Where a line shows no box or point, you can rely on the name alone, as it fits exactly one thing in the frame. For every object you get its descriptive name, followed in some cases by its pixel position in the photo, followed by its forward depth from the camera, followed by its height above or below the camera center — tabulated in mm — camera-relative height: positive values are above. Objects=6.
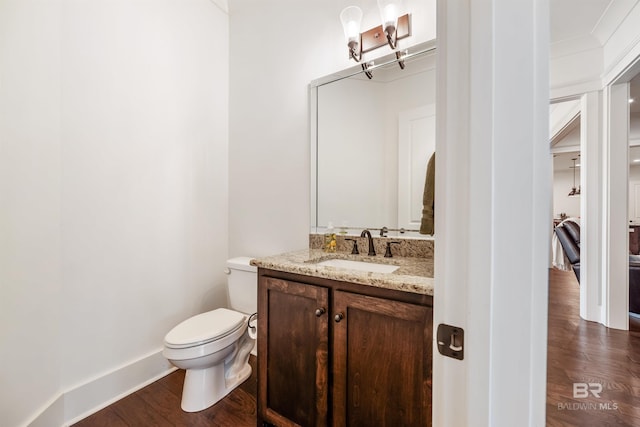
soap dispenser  1837 -194
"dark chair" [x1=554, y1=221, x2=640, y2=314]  2598 -508
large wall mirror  1649 +431
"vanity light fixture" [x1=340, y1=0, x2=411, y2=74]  1597 +1072
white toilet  1519 -763
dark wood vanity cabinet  1015 -592
